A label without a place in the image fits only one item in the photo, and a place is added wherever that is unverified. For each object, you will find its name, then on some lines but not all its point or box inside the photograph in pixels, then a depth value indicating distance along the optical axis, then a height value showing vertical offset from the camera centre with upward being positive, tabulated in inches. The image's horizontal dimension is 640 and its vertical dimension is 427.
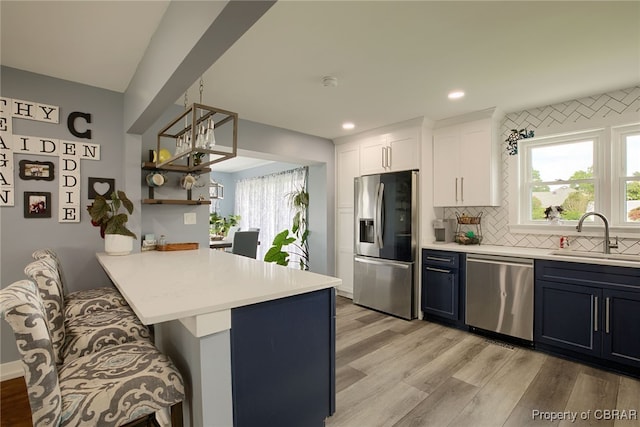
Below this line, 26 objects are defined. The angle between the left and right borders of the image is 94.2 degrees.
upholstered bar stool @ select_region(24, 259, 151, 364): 55.4 -23.5
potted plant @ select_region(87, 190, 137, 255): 93.0 -3.7
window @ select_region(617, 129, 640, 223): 106.6 +13.4
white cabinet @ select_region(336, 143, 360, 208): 168.4 +24.7
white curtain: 228.1 +9.1
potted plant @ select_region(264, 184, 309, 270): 189.7 -9.2
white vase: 94.7 -9.7
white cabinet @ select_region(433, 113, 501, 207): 128.9 +22.0
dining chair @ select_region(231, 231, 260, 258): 174.1 -17.7
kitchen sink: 97.9 -14.9
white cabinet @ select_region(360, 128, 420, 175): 142.9 +31.2
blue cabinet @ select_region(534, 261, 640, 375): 89.3 -32.4
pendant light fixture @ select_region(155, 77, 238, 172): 70.9 +19.3
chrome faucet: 104.7 -9.1
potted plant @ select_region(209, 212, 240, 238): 273.0 -9.0
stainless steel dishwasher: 108.7 -31.6
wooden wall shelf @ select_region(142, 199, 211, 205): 108.4 +4.6
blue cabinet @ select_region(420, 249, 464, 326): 126.2 -32.3
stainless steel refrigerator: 137.6 -14.4
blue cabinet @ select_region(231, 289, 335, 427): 48.9 -27.0
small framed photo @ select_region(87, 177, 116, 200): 102.7 +9.5
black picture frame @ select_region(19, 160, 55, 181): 92.0 +13.9
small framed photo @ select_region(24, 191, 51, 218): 92.6 +3.1
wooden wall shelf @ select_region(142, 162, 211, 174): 106.4 +16.9
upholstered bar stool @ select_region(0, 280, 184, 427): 37.7 -24.4
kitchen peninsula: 44.3 -21.7
